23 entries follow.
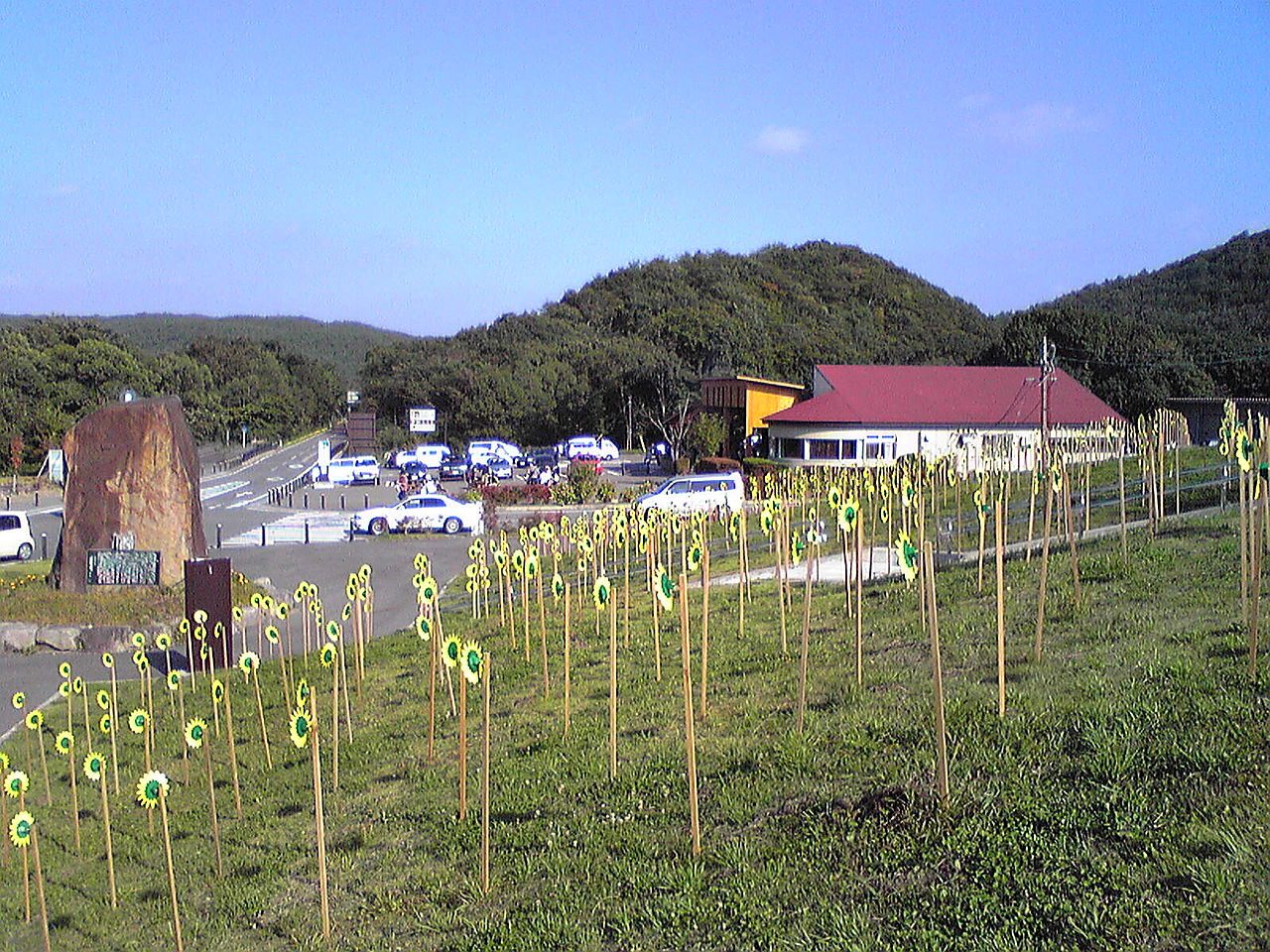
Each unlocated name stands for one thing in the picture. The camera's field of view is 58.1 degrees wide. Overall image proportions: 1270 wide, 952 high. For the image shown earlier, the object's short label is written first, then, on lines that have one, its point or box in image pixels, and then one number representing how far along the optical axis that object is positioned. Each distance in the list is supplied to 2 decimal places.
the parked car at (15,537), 25.45
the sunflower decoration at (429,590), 9.21
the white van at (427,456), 56.28
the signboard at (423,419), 64.31
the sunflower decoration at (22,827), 6.11
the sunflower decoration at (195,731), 6.91
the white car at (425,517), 29.62
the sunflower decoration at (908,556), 7.07
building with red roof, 45.44
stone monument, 16.88
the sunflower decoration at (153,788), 5.85
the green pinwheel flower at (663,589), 7.65
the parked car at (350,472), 48.88
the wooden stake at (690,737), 5.50
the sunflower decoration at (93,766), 6.73
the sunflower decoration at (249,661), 8.73
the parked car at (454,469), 50.00
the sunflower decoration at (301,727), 6.61
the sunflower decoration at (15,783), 6.42
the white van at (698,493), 28.81
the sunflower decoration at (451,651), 6.48
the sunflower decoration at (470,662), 6.18
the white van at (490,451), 53.97
